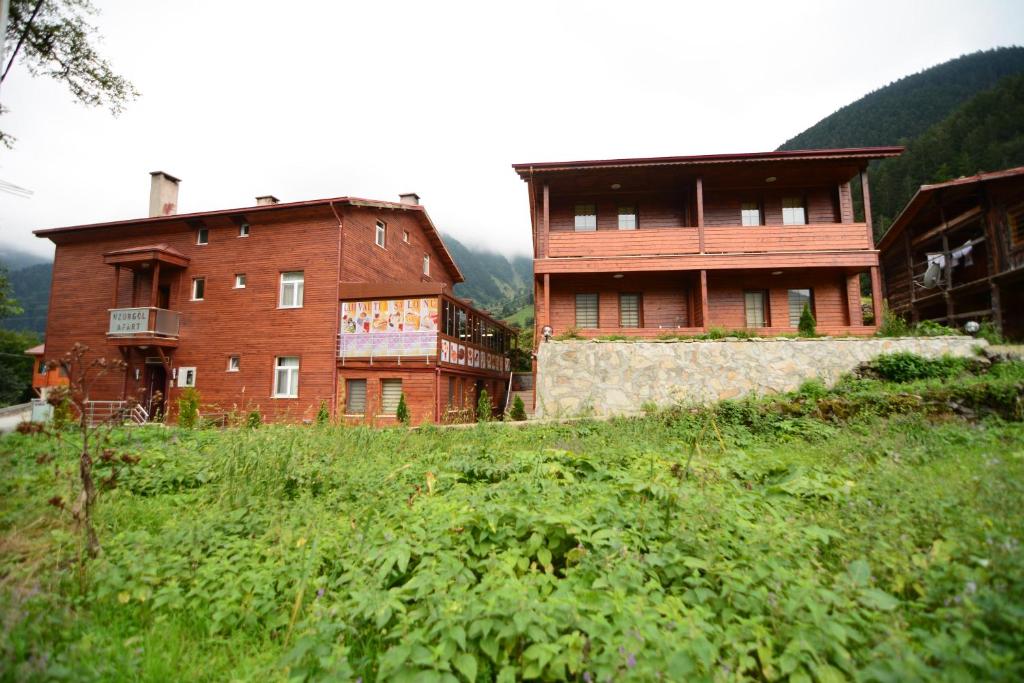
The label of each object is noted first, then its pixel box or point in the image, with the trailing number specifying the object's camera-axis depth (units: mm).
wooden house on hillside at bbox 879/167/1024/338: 16703
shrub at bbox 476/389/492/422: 9703
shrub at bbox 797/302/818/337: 13785
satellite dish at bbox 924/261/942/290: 19844
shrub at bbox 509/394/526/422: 14055
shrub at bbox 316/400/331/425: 8617
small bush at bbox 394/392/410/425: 15391
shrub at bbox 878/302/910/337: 13625
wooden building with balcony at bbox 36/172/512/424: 16875
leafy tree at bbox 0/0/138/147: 10781
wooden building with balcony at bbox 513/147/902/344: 15148
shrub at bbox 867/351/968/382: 11320
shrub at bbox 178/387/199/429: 14016
